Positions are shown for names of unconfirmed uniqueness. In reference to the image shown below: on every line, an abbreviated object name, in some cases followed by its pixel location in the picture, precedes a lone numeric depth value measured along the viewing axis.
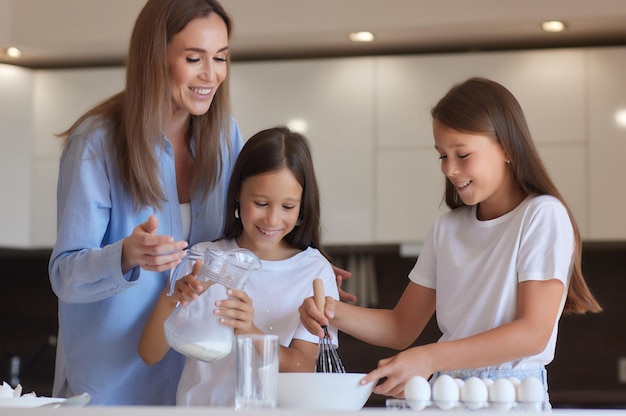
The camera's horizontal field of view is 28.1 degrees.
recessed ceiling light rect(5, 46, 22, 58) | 6.51
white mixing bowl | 2.33
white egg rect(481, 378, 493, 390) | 2.18
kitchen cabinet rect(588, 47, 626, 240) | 6.02
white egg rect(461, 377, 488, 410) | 2.13
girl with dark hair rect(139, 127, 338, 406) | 2.94
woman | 3.00
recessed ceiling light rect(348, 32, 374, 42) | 6.09
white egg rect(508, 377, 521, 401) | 2.17
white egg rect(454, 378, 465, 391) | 2.18
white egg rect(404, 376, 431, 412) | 2.15
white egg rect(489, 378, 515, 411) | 2.12
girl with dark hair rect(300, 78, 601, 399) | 2.72
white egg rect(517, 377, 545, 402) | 2.12
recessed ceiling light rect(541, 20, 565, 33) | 5.85
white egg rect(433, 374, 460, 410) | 2.15
